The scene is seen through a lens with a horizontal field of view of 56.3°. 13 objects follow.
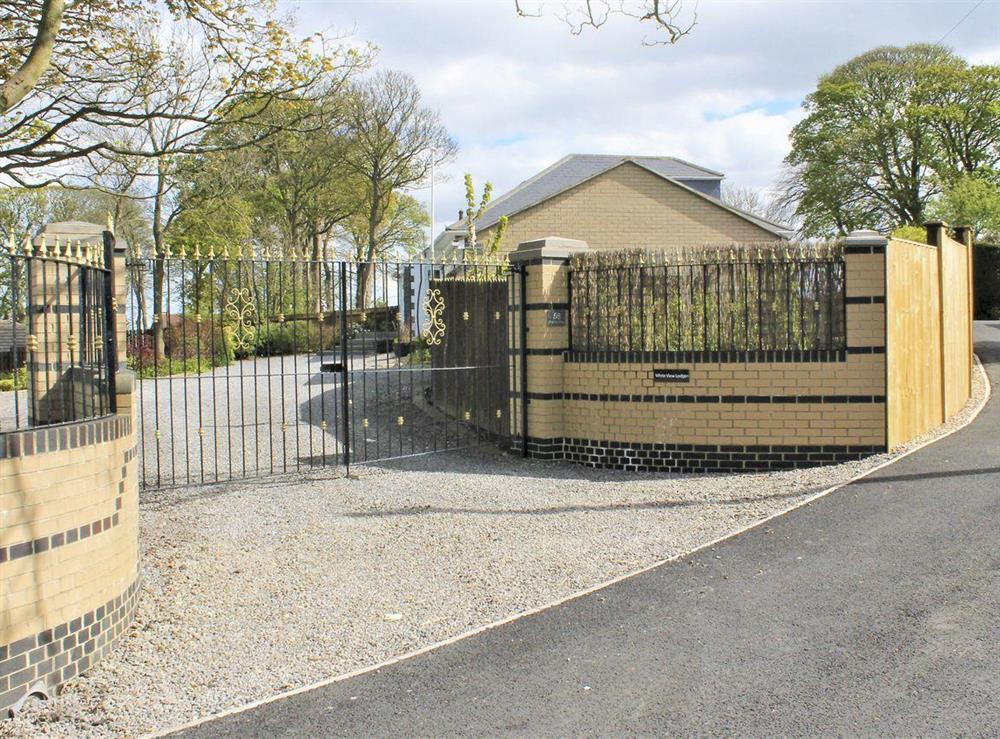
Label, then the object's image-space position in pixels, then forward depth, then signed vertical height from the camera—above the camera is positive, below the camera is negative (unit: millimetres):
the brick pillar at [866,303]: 9727 +304
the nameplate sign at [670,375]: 10289 -435
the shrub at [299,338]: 25205 +108
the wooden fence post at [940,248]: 12164 +1077
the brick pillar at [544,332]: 11125 +70
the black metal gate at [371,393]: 9680 -819
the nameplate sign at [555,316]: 11148 +259
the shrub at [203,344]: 24395 +1
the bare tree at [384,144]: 36188 +7784
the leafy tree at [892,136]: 39031 +8413
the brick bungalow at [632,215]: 30078 +3928
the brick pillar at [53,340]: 5500 +47
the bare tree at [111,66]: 9948 +3275
